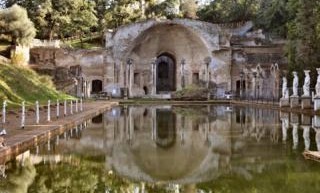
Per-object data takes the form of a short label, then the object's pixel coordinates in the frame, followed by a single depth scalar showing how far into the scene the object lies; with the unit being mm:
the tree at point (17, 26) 56438
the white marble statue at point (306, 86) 32219
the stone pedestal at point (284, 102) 35978
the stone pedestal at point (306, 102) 31519
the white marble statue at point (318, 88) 29516
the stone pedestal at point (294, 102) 33906
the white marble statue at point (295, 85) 34794
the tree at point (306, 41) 41188
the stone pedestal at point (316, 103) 29364
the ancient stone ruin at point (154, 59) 61031
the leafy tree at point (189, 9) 82875
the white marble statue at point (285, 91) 36688
